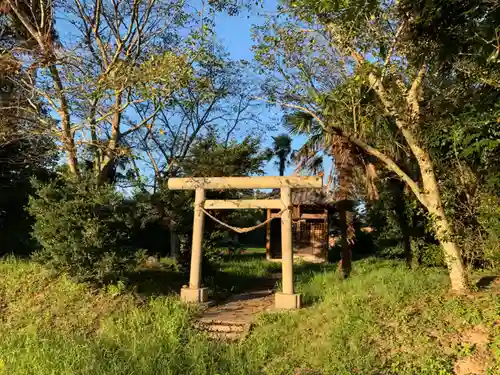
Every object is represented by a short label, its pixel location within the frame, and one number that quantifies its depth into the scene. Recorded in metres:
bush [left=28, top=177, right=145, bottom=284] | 9.77
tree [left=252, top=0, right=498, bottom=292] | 8.77
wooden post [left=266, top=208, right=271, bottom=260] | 23.47
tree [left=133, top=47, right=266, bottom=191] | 19.52
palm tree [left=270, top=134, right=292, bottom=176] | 33.72
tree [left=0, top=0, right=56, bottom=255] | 10.65
